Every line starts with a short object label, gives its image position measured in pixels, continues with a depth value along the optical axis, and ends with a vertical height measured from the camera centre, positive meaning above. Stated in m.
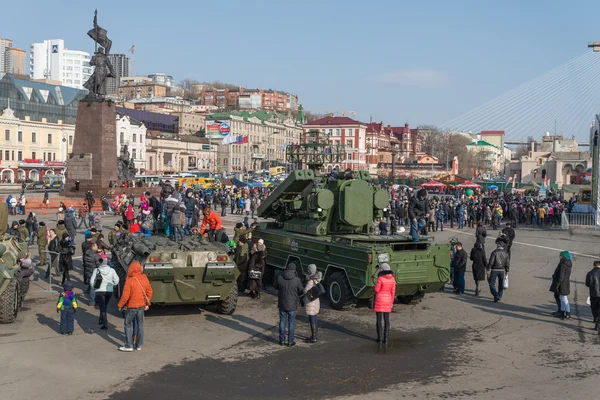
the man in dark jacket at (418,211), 18.20 -0.61
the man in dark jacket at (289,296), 10.76 -1.80
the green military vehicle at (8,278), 11.89 -1.82
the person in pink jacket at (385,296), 10.98 -1.80
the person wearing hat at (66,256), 15.73 -1.78
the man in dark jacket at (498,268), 14.56 -1.71
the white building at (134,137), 90.12 +6.62
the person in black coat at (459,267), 15.59 -1.83
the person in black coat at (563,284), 13.05 -1.83
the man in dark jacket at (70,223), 20.16 -1.26
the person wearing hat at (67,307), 11.34 -2.19
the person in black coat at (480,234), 16.20 -1.09
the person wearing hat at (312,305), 11.02 -1.98
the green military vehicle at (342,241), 13.24 -1.16
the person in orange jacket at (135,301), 10.41 -1.88
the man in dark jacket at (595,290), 12.04 -1.76
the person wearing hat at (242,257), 15.60 -1.69
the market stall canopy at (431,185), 59.64 +0.52
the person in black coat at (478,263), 15.47 -1.70
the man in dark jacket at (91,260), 14.21 -1.73
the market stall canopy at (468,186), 61.70 +0.52
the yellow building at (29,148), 77.31 +4.16
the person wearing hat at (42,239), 18.73 -1.65
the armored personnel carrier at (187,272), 12.29 -1.66
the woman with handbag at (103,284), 11.60 -1.79
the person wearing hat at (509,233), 18.34 -1.15
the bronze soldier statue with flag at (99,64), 41.56 +7.68
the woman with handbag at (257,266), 15.05 -1.85
